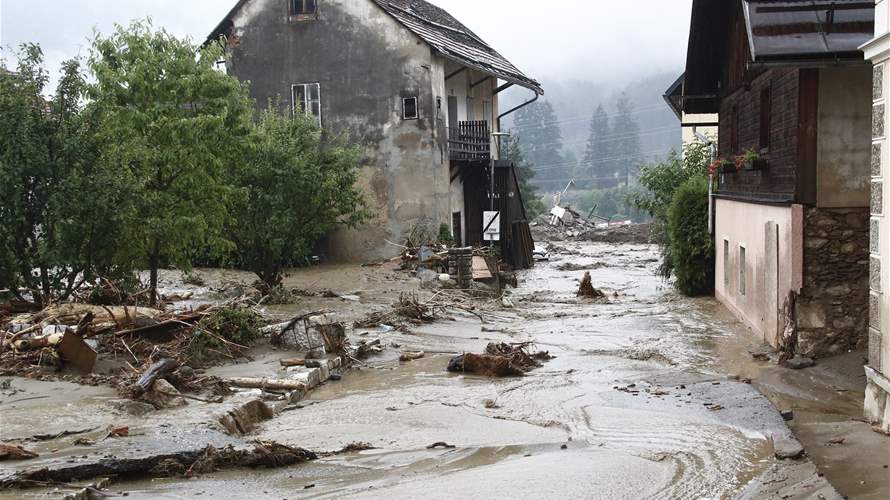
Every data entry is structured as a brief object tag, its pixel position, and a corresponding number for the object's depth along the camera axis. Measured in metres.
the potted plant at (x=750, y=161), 15.17
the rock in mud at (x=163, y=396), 9.78
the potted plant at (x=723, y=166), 17.10
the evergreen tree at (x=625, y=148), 141.62
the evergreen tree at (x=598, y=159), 140.50
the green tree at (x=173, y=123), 16.27
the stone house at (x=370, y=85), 28.61
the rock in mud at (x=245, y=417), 9.30
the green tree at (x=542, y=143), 143.62
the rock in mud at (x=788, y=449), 8.21
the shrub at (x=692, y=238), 22.05
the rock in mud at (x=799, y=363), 12.55
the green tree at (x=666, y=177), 27.11
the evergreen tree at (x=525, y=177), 62.06
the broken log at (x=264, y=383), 11.30
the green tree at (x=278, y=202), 20.41
